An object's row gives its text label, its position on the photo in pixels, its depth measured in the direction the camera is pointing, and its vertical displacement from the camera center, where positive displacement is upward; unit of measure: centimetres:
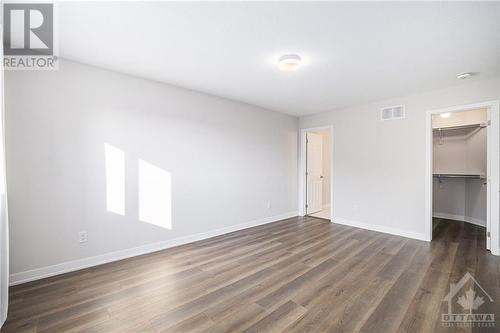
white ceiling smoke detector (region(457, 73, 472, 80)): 294 +123
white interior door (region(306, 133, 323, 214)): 564 -25
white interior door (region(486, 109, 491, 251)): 317 -43
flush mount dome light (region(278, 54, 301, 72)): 244 +119
